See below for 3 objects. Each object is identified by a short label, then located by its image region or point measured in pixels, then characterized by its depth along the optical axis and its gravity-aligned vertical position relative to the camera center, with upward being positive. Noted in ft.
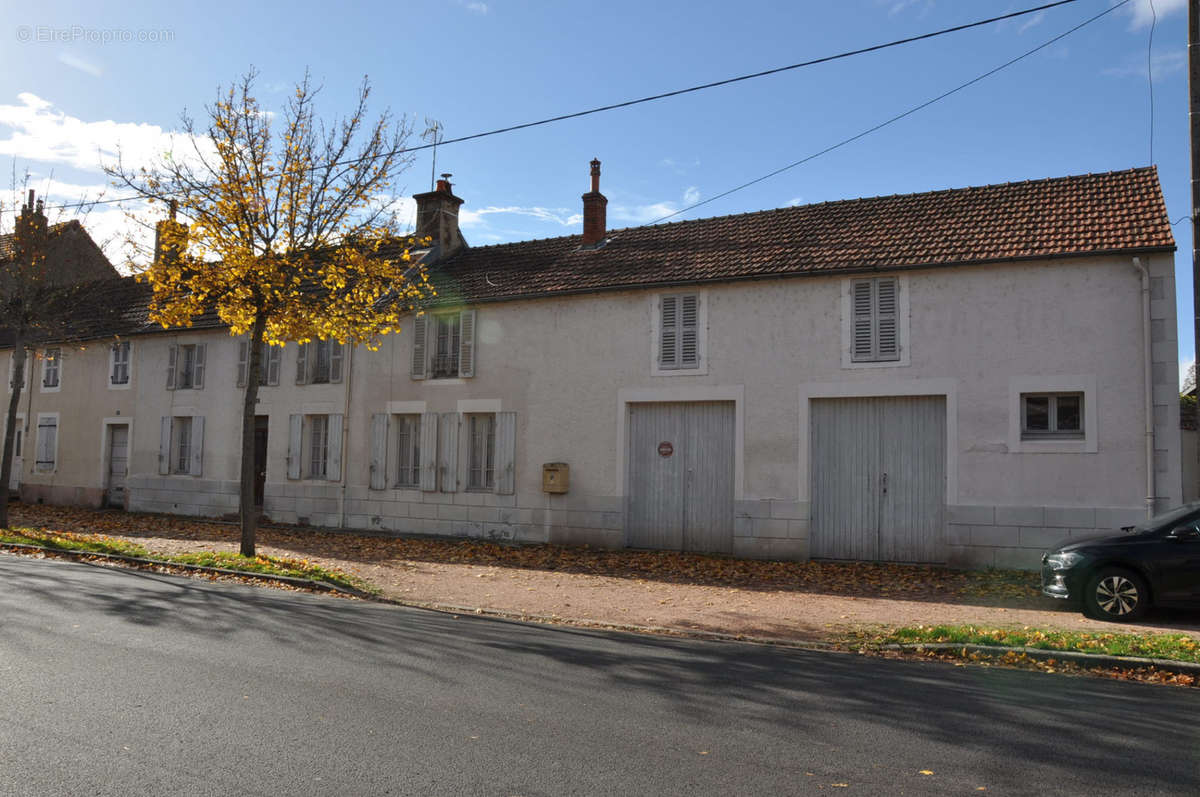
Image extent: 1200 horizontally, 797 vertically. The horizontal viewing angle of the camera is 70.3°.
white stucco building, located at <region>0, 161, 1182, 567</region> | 40.47 +5.10
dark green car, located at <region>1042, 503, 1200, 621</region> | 28.78 -2.73
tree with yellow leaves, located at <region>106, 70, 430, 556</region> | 40.50 +10.31
